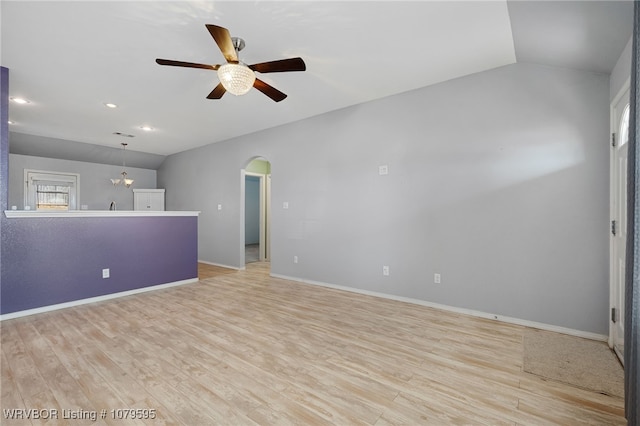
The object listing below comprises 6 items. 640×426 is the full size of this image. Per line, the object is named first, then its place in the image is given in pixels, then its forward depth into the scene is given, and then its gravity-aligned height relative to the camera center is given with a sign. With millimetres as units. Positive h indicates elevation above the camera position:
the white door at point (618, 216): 2284 -20
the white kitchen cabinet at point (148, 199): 7969 +381
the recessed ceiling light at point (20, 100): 4016 +1609
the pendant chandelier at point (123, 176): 6838 +983
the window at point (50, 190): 6494 +541
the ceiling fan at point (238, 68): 2268 +1206
